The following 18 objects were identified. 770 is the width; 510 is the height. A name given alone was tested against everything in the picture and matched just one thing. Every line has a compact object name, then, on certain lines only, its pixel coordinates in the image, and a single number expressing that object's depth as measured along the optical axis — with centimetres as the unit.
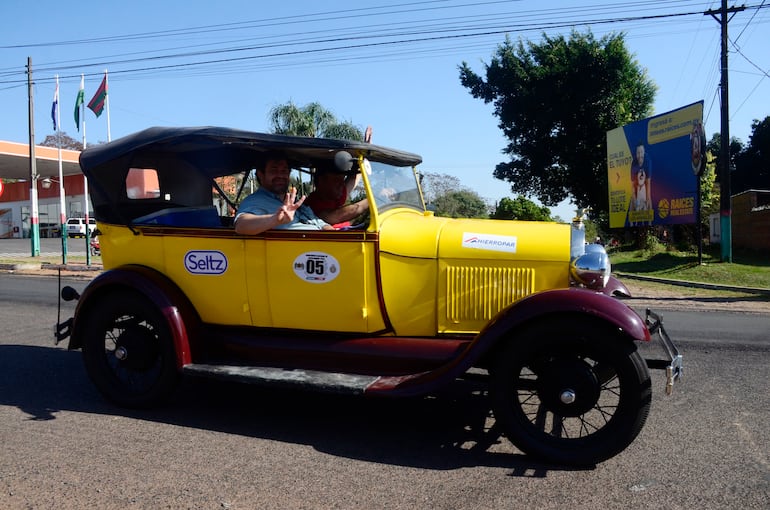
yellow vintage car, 343
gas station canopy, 3381
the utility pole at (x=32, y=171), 2344
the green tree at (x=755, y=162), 4047
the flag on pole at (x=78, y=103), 2062
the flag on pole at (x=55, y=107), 2348
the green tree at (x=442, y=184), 4456
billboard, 1741
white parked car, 4144
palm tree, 2528
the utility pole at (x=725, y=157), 1667
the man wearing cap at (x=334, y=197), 484
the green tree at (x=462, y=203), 3806
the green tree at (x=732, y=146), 4384
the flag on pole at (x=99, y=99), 1934
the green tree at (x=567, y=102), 2877
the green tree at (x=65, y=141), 6519
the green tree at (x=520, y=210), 2573
